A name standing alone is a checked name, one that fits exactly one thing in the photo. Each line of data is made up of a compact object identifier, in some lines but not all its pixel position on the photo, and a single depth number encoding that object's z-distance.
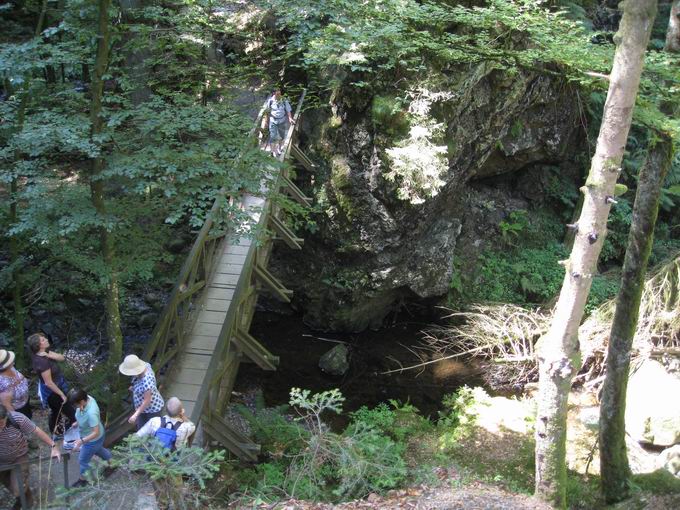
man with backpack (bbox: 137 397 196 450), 5.62
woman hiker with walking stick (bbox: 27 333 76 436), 6.48
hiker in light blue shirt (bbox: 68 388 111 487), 5.58
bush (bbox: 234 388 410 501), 6.23
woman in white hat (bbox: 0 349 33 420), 5.81
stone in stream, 12.91
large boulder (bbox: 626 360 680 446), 9.85
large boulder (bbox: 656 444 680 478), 8.81
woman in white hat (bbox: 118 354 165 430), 6.30
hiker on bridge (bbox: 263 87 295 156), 12.11
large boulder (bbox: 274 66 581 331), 12.95
